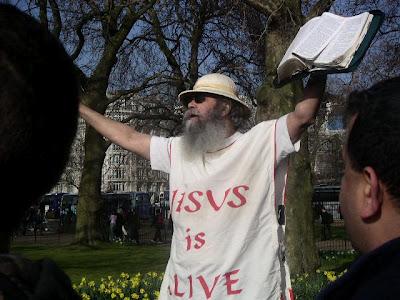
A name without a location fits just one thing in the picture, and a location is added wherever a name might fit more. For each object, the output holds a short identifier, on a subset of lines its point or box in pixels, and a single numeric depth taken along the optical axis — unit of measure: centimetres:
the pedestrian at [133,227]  2445
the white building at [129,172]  2178
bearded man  332
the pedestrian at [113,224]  2646
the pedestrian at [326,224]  2325
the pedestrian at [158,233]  2490
